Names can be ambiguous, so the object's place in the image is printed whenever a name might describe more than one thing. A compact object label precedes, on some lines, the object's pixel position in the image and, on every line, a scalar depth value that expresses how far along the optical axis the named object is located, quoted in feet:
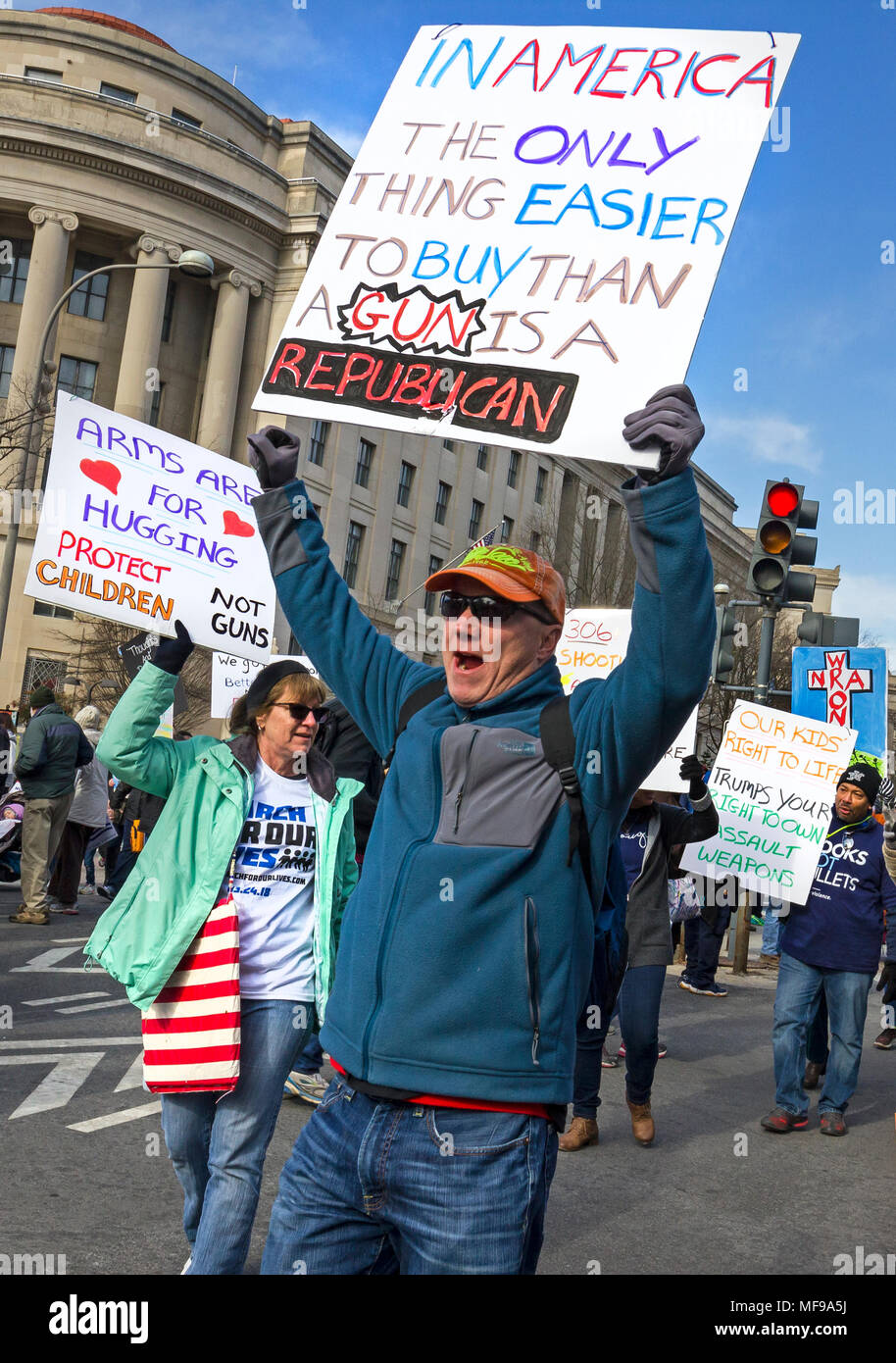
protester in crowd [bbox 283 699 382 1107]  21.25
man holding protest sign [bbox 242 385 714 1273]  7.13
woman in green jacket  11.78
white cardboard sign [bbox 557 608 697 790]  36.58
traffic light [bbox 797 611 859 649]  38.27
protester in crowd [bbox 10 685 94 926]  39.17
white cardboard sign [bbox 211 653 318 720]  35.35
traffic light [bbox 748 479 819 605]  32.60
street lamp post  50.43
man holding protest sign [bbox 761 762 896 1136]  23.59
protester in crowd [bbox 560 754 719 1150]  21.48
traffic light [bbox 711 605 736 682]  41.73
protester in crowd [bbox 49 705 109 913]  43.73
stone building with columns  136.77
